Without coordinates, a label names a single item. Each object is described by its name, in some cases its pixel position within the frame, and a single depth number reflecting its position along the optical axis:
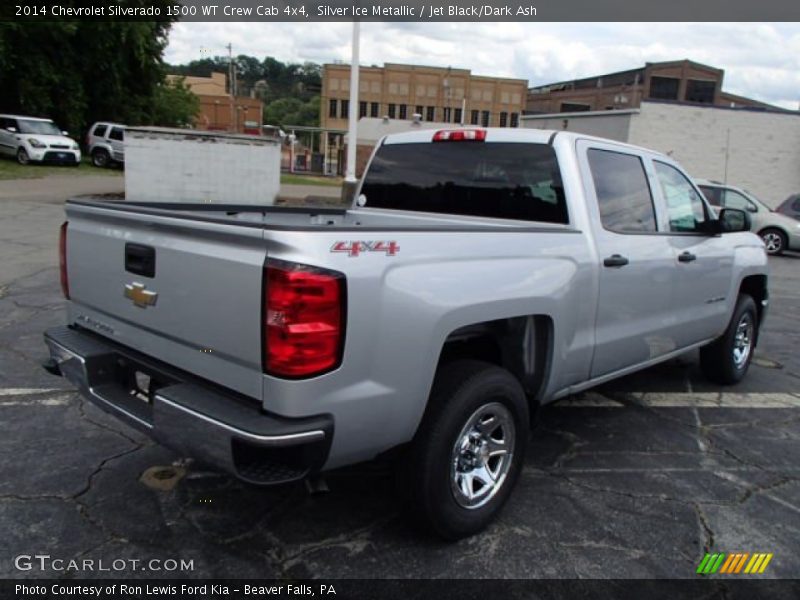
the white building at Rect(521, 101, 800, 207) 26.23
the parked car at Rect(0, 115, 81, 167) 24.45
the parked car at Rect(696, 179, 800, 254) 15.27
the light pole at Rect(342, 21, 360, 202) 16.59
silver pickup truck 2.35
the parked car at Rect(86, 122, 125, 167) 27.55
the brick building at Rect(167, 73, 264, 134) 82.47
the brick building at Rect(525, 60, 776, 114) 71.81
